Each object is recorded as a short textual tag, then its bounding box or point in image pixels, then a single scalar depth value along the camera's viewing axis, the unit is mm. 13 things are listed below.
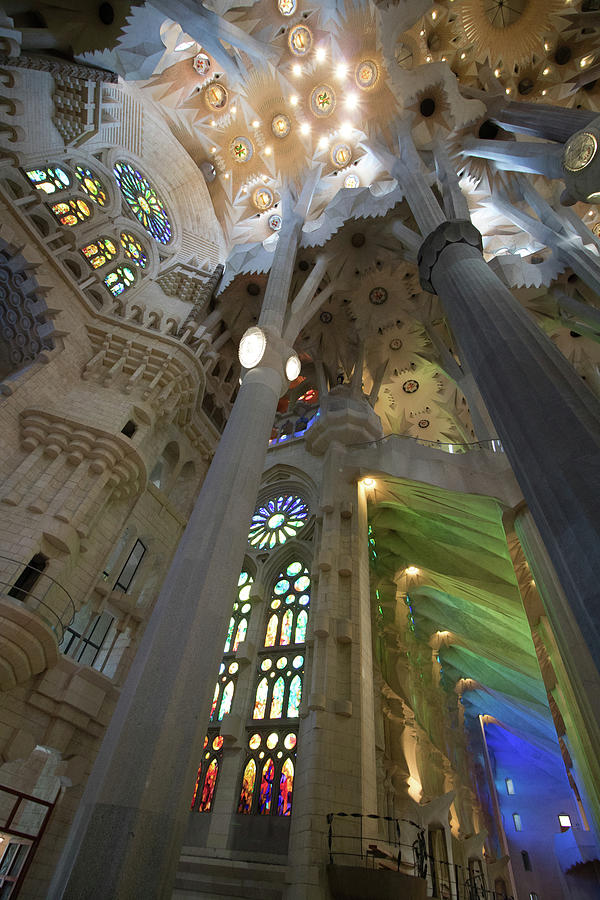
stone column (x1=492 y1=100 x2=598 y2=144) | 7837
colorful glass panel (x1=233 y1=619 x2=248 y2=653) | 10898
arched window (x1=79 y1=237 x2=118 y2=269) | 10891
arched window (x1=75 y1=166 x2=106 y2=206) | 11234
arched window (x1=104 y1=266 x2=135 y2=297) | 11312
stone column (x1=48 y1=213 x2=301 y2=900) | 3260
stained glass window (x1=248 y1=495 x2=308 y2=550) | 12562
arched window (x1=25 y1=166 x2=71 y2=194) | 10070
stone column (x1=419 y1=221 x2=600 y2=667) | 2980
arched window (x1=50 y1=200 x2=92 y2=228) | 10418
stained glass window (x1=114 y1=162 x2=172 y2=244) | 12727
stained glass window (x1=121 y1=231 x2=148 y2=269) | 11977
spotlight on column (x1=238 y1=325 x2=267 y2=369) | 7655
